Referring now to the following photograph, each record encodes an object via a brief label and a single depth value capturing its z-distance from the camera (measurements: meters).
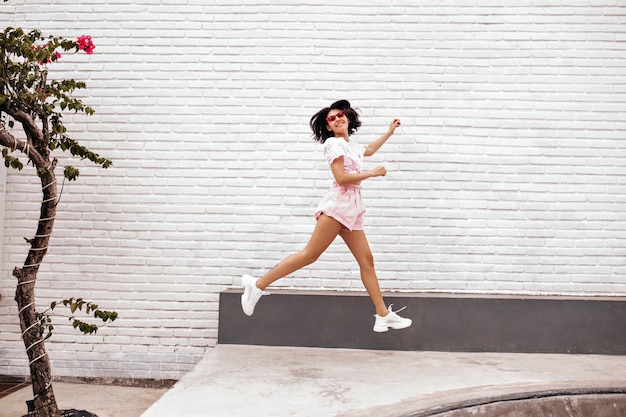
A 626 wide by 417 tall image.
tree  3.24
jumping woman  3.51
